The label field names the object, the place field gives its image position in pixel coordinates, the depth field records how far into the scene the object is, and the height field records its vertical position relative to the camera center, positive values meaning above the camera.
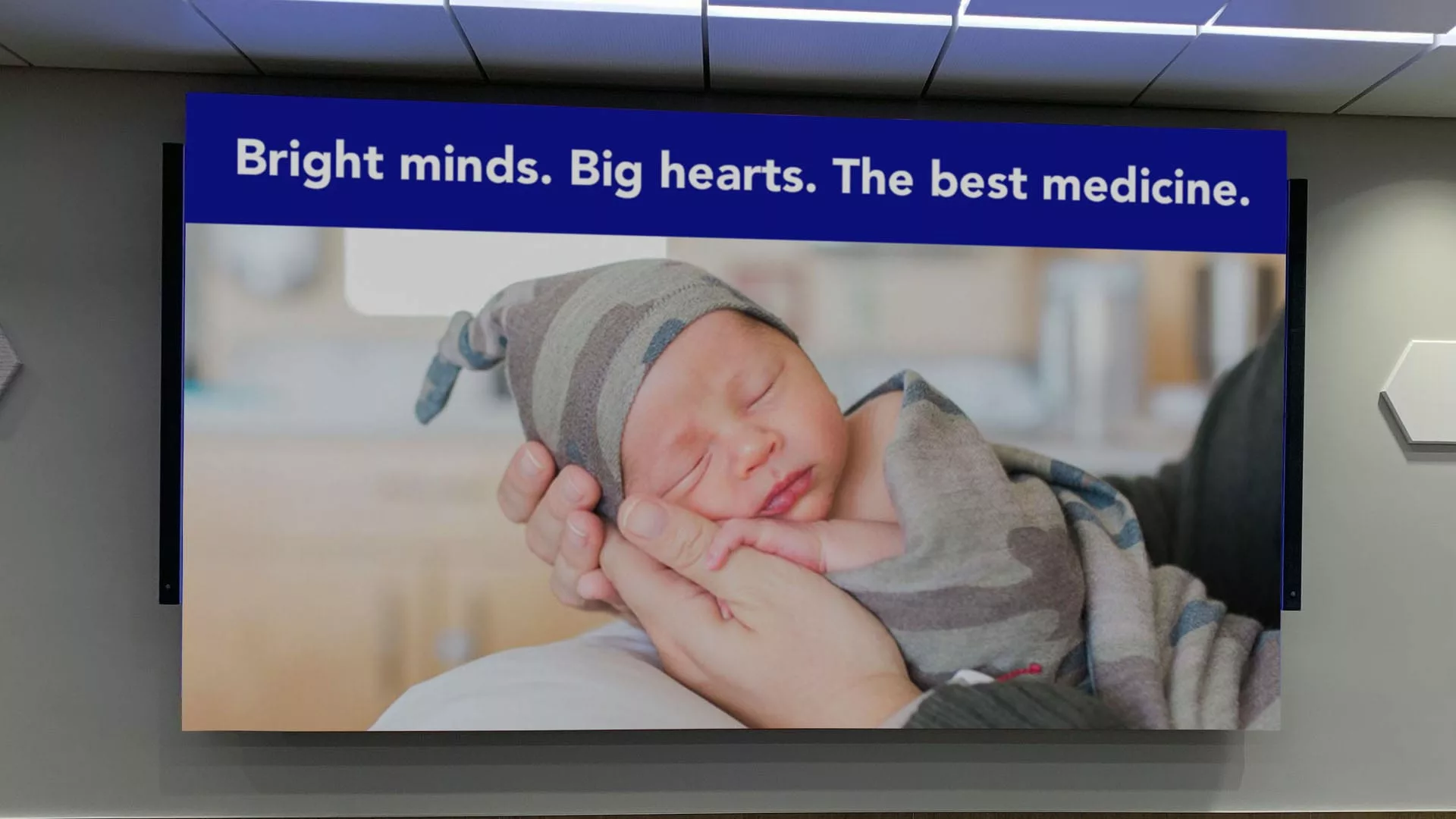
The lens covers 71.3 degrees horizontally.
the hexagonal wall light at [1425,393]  2.48 +0.05
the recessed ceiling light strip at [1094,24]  2.15 +0.82
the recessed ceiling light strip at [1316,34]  2.15 +0.80
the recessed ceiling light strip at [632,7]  2.10 +0.83
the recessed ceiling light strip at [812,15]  2.10 +0.82
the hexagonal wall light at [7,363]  2.33 +0.10
